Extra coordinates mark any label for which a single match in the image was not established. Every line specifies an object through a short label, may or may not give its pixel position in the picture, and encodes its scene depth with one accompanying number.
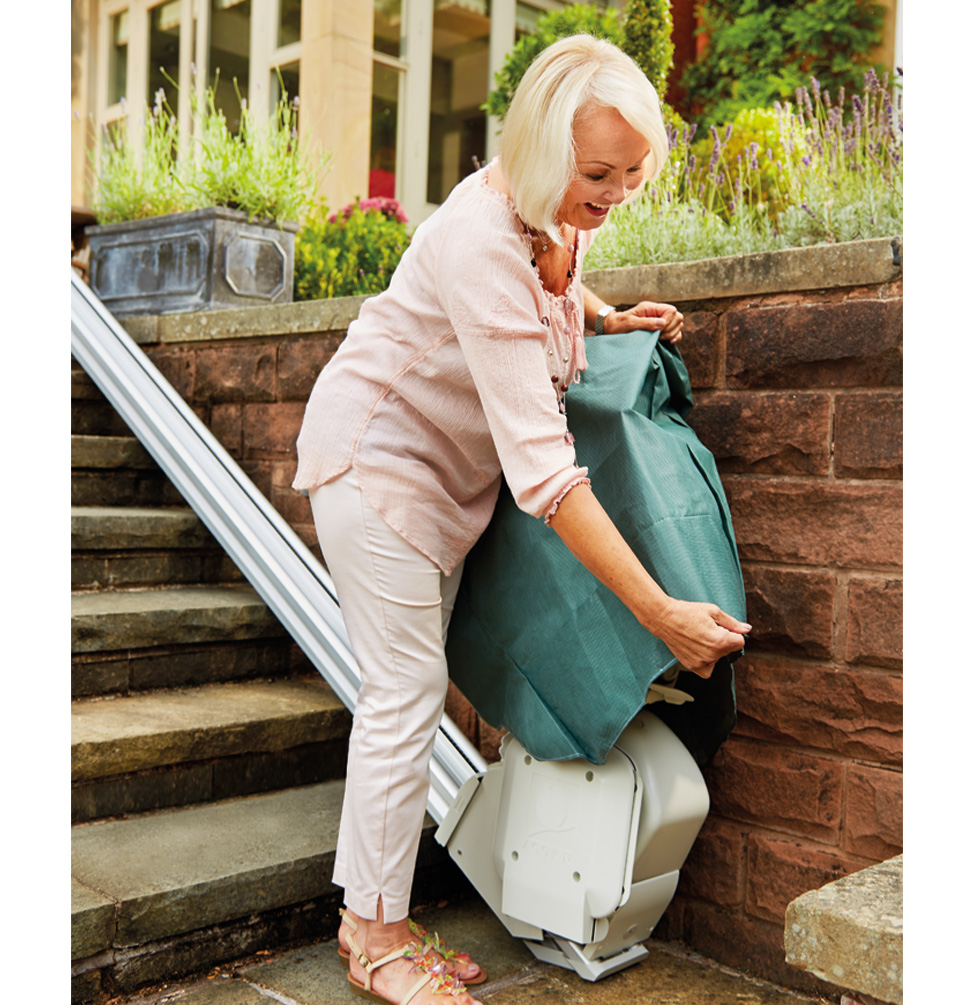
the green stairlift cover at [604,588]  1.84
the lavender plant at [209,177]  3.83
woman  1.66
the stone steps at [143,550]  3.08
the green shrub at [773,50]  6.82
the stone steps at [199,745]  2.37
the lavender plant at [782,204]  2.78
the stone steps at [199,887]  1.97
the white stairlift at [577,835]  1.94
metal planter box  3.64
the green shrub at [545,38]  6.05
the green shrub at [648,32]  5.27
